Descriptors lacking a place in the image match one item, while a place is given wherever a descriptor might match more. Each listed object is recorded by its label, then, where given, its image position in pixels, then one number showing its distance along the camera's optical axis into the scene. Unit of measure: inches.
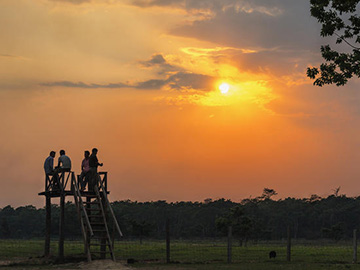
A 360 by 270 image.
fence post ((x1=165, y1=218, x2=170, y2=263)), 1327.5
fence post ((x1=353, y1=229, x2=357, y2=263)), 1423.7
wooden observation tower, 1224.5
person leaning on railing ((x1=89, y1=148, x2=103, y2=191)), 1342.3
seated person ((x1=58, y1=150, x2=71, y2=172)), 1355.8
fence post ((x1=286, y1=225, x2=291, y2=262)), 1465.3
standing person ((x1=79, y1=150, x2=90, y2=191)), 1351.1
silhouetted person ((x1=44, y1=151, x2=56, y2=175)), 1399.5
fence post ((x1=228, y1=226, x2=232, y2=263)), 1334.2
